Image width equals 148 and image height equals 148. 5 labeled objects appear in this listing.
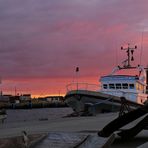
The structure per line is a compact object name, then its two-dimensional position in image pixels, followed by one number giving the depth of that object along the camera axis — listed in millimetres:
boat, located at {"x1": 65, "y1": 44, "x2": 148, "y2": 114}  23525
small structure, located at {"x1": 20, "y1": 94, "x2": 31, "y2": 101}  79868
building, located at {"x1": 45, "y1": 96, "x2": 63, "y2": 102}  79445
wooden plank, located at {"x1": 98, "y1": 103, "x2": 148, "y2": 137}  6990
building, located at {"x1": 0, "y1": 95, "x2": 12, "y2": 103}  74864
